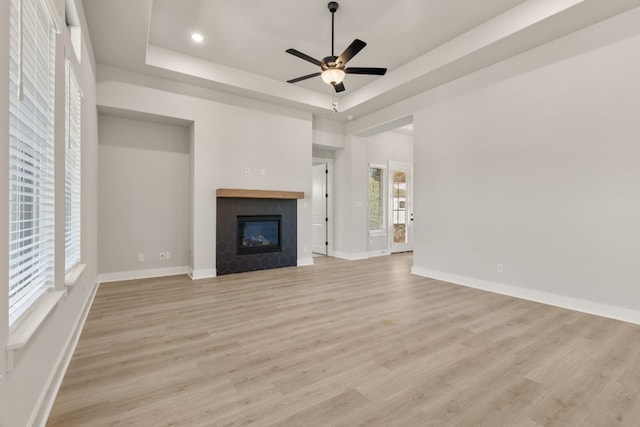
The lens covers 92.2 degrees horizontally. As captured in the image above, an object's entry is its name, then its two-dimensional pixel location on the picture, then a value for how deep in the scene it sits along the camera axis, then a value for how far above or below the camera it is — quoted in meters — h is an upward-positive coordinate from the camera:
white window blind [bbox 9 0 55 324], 1.33 +0.29
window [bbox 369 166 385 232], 7.41 +0.28
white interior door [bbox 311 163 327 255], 7.50 -0.02
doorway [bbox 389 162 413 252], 7.81 +0.06
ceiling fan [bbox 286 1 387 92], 3.37 +1.64
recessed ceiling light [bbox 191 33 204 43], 4.03 +2.28
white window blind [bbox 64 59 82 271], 2.47 +0.37
